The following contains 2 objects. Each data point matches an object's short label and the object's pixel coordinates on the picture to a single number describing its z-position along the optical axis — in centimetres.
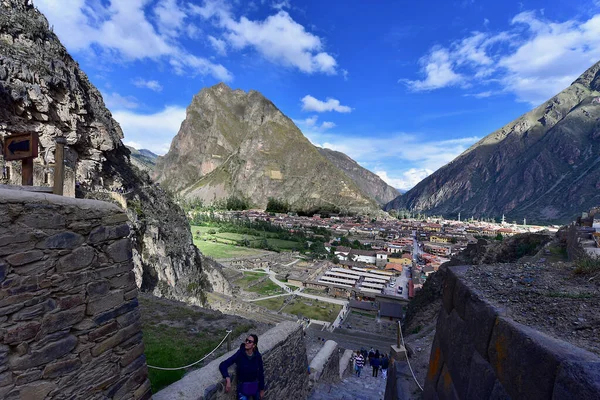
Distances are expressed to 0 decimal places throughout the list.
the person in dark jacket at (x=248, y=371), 441
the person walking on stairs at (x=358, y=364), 1200
